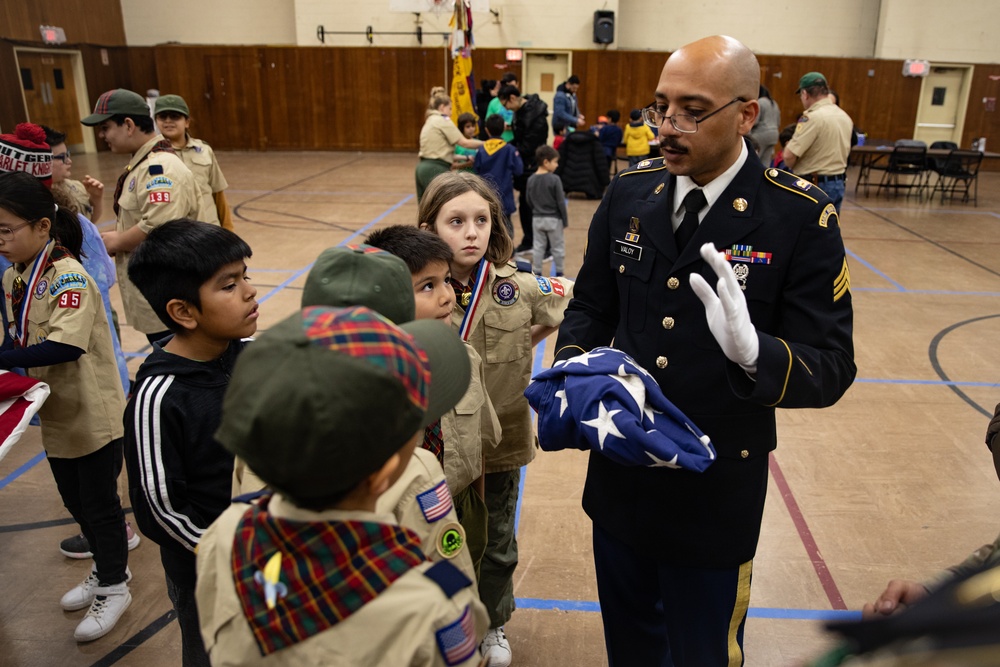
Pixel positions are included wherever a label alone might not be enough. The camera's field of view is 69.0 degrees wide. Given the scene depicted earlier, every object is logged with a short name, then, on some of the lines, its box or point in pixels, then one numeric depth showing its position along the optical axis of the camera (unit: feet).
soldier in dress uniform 5.77
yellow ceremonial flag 37.01
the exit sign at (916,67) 57.21
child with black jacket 6.08
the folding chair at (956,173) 43.42
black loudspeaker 57.41
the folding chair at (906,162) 43.86
